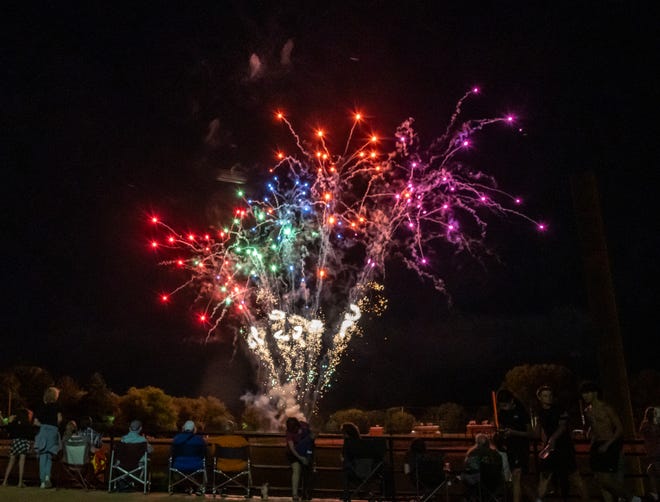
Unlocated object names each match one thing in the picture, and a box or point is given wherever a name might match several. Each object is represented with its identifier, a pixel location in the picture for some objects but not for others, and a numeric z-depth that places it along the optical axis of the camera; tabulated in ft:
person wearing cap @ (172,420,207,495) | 25.03
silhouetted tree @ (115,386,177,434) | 182.39
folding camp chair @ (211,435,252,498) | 25.12
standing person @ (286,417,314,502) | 24.56
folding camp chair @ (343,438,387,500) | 23.43
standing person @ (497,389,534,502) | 22.45
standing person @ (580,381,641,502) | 21.27
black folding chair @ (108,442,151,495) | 25.26
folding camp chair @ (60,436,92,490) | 26.14
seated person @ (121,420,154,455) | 25.63
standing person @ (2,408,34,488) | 27.50
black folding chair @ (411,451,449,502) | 22.61
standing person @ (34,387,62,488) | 26.86
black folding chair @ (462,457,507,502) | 22.15
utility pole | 34.35
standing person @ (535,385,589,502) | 22.25
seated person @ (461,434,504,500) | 22.39
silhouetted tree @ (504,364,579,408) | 177.88
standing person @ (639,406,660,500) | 23.38
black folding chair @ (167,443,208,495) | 24.98
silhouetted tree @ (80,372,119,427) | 166.83
